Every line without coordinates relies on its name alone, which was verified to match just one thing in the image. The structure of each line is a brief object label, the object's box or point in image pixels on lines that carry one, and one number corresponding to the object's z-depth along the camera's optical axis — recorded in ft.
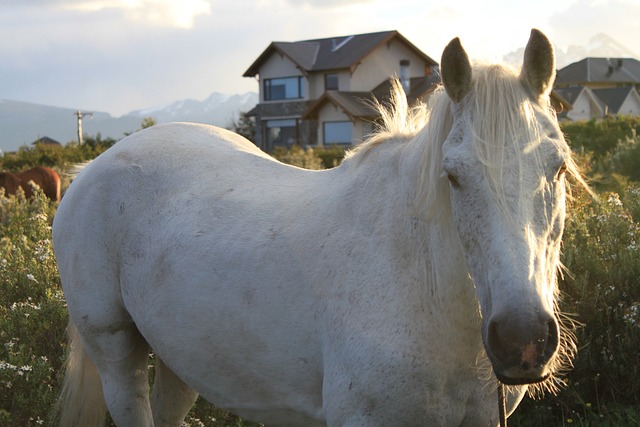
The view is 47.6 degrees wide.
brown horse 50.08
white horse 7.00
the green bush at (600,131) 64.75
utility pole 179.42
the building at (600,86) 187.93
